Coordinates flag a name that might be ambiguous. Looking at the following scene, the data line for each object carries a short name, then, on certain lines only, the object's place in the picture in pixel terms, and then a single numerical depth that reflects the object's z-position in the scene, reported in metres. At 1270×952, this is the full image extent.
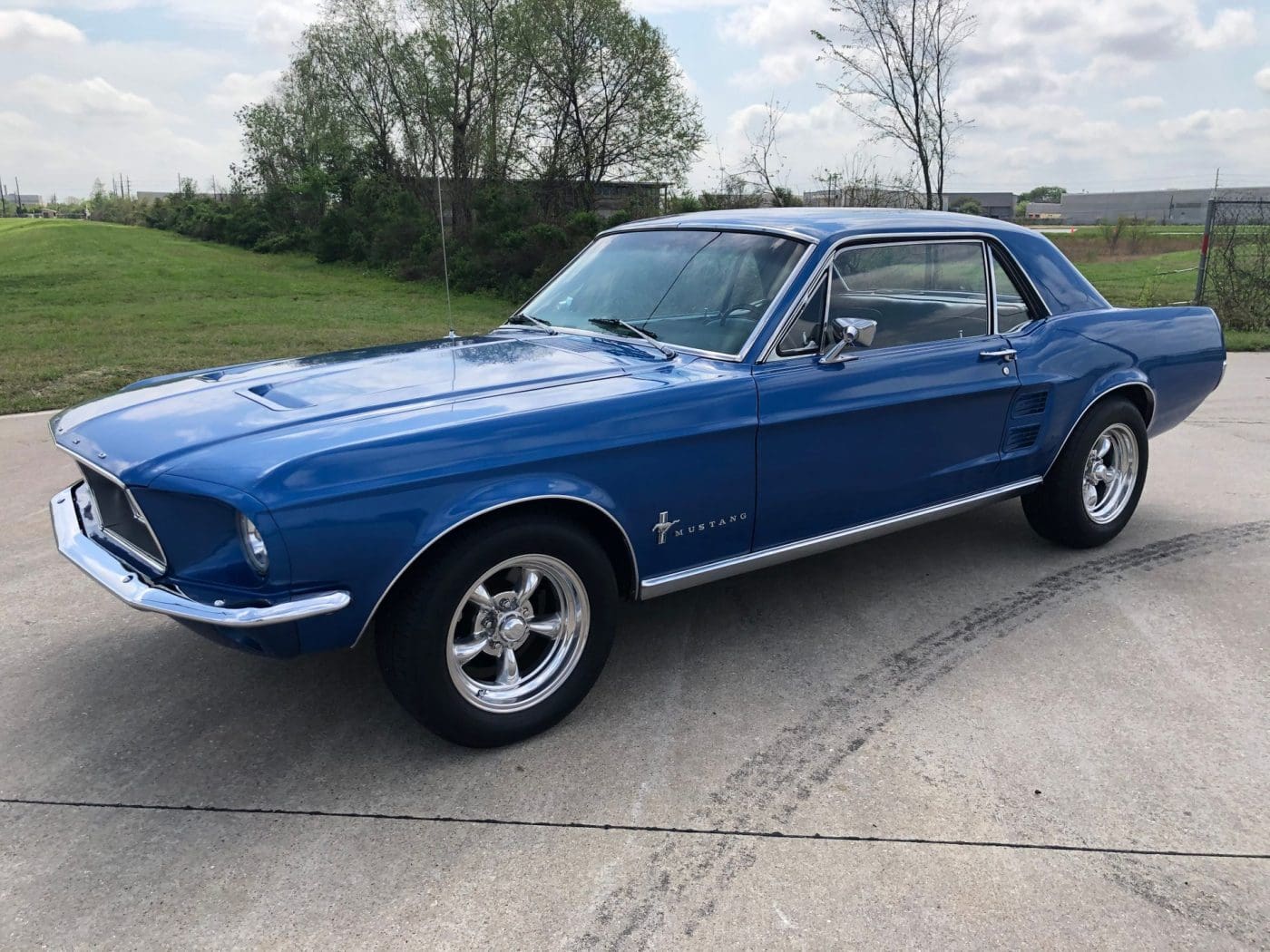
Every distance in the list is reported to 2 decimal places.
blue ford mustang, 2.68
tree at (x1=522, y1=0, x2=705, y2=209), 21.34
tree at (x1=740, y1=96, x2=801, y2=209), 14.65
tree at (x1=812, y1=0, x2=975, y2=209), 12.59
